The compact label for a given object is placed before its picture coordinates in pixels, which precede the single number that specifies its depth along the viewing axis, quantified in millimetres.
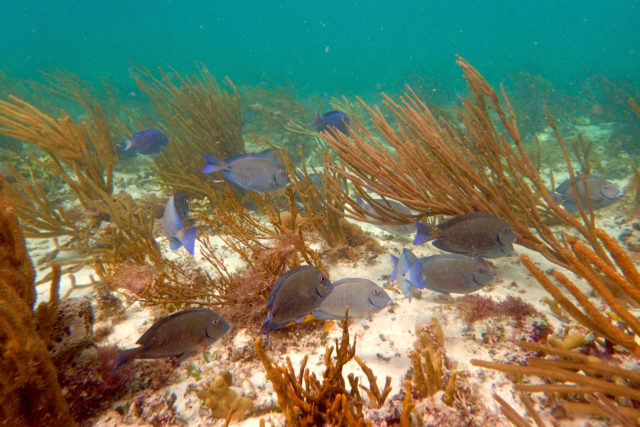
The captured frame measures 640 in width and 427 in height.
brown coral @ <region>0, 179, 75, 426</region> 1430
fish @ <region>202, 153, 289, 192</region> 2855
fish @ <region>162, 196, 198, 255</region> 2828
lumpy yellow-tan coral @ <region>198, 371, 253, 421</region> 2008
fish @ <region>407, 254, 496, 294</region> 2316
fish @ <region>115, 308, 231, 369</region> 1922
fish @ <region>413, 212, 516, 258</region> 2301
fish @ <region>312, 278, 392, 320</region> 2188
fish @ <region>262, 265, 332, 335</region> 1851
